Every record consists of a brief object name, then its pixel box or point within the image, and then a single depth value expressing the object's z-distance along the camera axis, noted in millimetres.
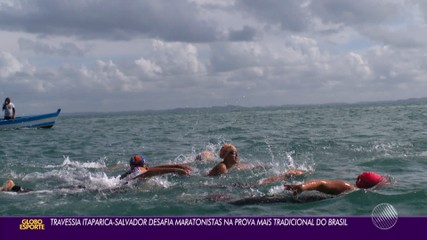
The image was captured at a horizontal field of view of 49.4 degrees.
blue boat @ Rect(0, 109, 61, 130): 31562
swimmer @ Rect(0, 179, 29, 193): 9974
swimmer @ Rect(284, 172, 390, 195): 7937
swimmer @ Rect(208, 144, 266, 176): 11133
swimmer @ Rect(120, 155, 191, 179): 10281
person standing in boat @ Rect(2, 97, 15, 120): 31156
